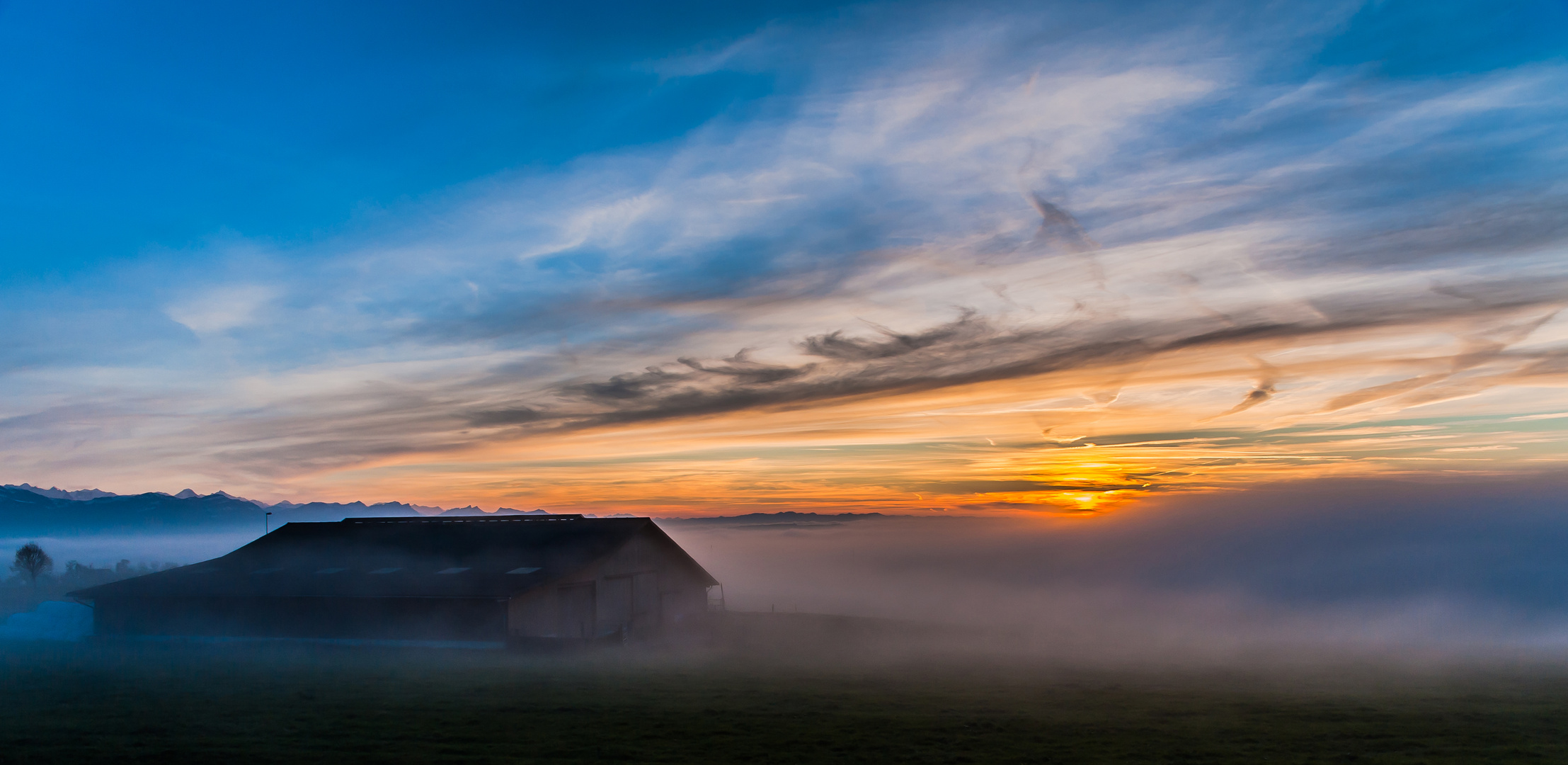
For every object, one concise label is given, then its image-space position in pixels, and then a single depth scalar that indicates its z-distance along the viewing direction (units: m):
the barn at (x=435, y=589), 38.09
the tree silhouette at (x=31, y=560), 100.38
